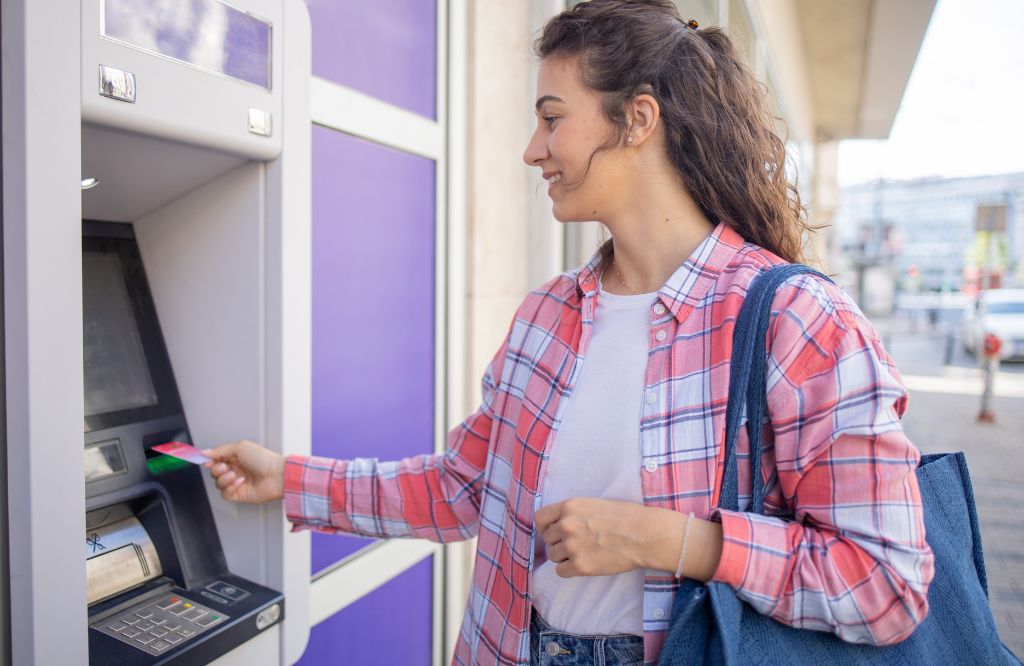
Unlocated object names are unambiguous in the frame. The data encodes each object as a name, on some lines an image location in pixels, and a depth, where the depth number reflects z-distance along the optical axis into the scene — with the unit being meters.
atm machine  1.00
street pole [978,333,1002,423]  5.54
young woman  0.92
